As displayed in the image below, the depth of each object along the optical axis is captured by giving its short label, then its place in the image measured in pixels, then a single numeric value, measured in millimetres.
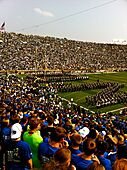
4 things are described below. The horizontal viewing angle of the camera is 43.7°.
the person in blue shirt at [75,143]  2386
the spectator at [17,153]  2516
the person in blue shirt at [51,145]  2396
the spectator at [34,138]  2724
